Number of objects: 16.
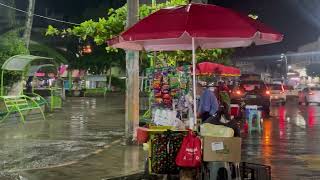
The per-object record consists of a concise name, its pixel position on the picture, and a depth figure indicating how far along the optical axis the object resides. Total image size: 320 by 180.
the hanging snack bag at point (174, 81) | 10.94
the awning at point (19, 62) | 18.72
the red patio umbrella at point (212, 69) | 19.38
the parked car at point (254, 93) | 24.18
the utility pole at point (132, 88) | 12.59
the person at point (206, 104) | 10.83
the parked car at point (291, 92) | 40.92
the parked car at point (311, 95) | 34.50
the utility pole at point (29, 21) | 26.96
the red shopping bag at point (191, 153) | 6.92
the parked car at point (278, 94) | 34.56
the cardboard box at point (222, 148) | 6.95
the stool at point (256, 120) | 16.77
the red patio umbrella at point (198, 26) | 6.84
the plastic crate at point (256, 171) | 7.89
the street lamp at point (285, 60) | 86.36
